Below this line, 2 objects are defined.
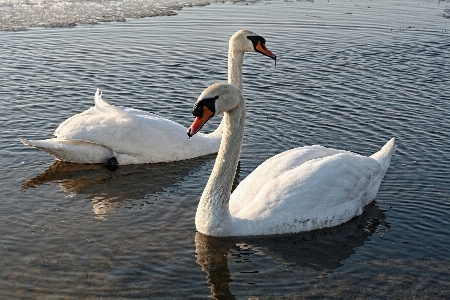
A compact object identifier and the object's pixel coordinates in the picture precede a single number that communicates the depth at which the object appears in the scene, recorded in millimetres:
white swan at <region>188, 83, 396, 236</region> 7988
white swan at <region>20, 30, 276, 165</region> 10641
